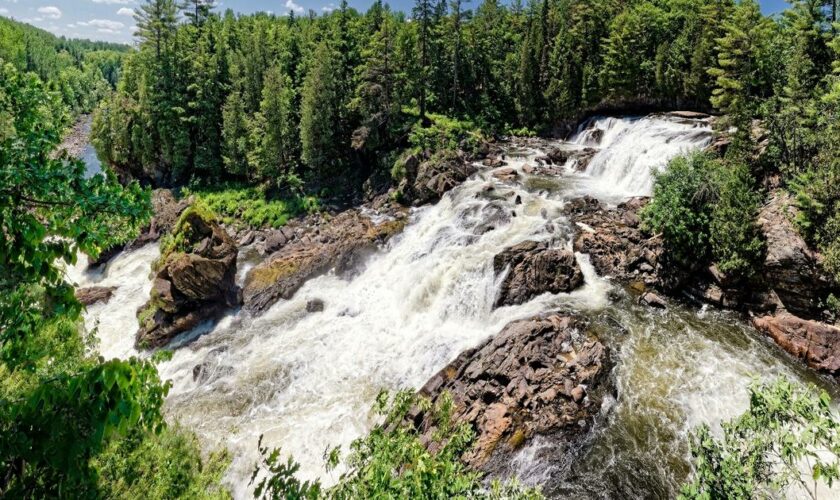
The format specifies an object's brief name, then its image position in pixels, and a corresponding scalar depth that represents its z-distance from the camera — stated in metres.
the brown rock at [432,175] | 35.09
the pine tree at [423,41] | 47.94
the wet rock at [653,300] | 20.07
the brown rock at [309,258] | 27.02
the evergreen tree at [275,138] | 42.41
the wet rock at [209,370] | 20.08
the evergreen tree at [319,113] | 41.62
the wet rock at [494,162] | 39.03
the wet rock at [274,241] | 33.31
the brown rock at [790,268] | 17.70
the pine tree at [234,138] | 45.06
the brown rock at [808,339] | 16.31
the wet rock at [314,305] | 24.67
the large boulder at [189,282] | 24.20
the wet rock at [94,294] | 28.12
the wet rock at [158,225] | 34.88
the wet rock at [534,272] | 20.70
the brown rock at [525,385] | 13.85
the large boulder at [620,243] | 22.12
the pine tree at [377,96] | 43.31
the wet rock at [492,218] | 26.88
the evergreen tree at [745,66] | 26.73
